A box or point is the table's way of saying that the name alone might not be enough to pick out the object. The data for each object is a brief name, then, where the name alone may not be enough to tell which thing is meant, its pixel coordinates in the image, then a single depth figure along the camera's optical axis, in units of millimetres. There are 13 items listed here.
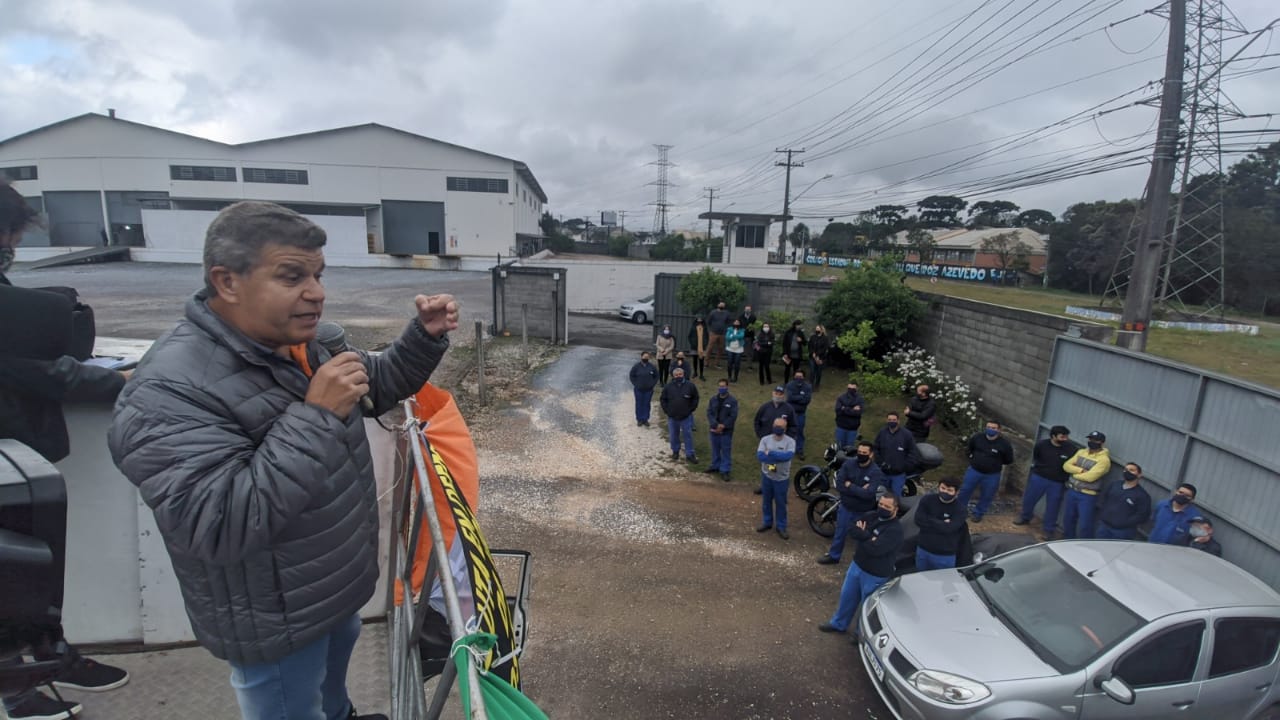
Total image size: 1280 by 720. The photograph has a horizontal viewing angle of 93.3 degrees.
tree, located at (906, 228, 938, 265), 57406
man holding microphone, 1411
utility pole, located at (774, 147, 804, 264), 41812
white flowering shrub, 11570
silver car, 4305
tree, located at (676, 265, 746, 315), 16688
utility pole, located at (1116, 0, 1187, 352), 9562
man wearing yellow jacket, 7797
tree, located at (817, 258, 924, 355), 14227
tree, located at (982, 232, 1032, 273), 47250
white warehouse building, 41969
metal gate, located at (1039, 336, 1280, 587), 6289
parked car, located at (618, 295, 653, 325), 24750
